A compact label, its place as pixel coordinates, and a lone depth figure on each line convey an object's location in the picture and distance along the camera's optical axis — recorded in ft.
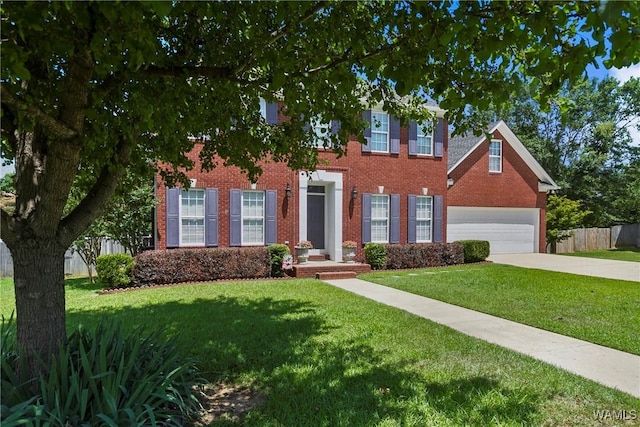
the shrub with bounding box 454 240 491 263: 51.80
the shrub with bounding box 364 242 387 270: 46.29
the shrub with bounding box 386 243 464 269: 47.14
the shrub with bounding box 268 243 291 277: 41.39
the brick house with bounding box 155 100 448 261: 41.83
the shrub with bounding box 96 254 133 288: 34.50
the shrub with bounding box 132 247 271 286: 36.06
